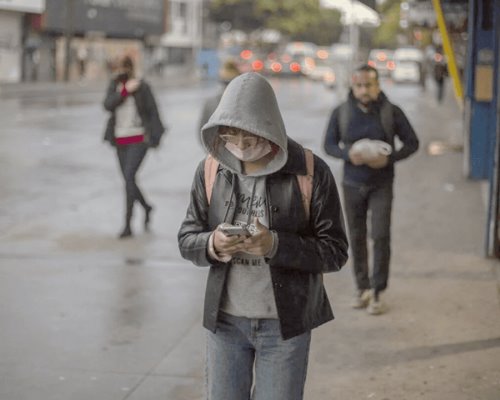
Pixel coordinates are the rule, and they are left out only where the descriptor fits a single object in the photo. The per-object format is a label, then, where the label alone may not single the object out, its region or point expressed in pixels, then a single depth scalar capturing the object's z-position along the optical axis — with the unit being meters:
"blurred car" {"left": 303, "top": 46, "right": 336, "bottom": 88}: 57.74
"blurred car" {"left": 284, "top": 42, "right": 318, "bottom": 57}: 68.88
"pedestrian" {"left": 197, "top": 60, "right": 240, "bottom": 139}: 9.05
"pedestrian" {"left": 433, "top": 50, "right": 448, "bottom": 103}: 21.97
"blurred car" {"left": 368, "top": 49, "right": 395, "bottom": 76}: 61.88
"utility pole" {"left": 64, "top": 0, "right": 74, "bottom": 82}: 44.94
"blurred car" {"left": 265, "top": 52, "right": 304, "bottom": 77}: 63.12
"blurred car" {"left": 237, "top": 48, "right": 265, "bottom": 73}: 52.47
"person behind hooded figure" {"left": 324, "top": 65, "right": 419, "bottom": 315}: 7.09
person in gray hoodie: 3.65
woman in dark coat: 10.10
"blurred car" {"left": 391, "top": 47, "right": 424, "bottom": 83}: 54.47
